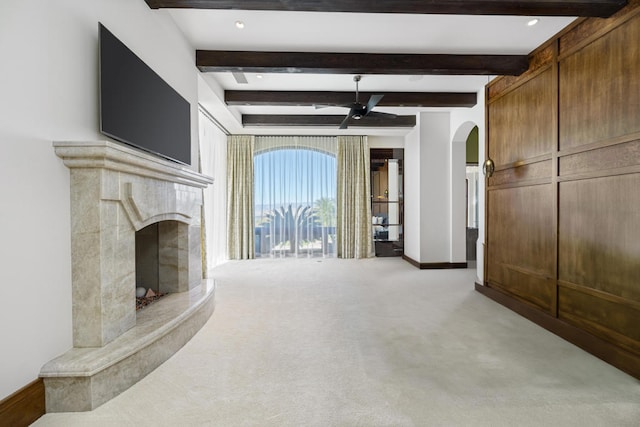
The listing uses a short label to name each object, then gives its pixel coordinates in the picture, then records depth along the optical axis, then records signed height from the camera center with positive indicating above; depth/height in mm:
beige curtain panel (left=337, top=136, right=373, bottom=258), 6863 +368
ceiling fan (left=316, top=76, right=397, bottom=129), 4136 +1346
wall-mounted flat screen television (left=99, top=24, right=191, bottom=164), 1971 +809
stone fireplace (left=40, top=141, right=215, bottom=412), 1683 -444
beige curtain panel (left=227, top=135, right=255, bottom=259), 6719 +347
